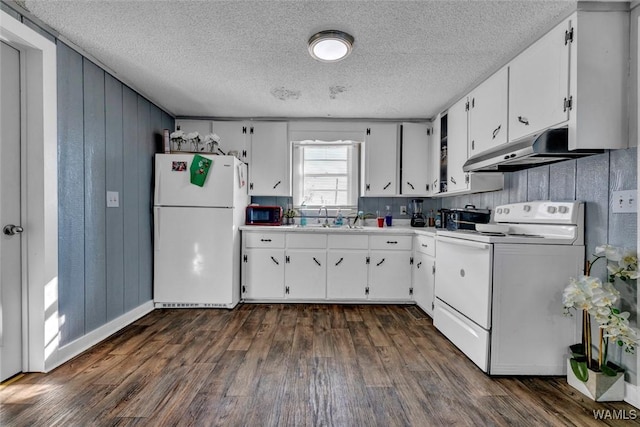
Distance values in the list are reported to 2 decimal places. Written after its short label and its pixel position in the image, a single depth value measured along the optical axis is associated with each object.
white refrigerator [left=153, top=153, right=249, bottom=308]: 3.04
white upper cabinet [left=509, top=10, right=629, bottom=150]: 1.63
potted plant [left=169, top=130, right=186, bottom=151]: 3.16
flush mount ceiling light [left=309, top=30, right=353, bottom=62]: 1.90
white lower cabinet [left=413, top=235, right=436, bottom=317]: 2.87
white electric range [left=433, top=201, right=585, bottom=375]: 1.84
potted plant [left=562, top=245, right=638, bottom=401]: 1.51
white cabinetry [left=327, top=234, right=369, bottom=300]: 3.28
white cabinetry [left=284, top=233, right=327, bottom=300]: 3.27
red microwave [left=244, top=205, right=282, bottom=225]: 3.53
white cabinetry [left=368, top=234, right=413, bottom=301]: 3.29
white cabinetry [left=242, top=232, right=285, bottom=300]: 3.28
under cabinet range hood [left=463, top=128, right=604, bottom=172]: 1.68
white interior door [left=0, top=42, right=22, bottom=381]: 1.77
